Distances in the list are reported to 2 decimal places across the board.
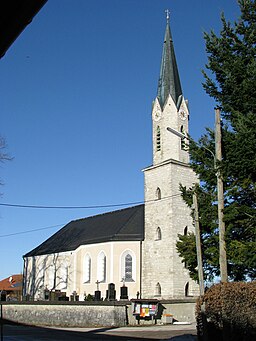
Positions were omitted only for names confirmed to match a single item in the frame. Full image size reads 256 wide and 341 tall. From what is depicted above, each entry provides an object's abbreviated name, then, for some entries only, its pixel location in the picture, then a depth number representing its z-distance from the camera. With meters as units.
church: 38.25
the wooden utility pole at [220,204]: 13.79
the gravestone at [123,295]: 32.53
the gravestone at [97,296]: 35.12
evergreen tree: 15.88
